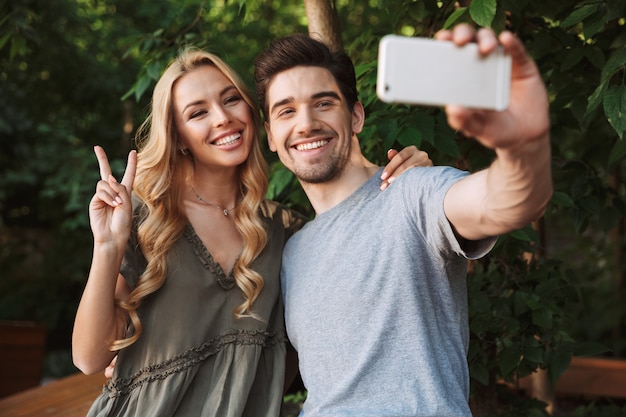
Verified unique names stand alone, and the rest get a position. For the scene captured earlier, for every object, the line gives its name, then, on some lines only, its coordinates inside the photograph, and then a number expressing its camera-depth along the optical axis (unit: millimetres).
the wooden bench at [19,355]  5328
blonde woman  2121
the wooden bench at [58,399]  3250
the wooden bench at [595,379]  4207
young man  1349
